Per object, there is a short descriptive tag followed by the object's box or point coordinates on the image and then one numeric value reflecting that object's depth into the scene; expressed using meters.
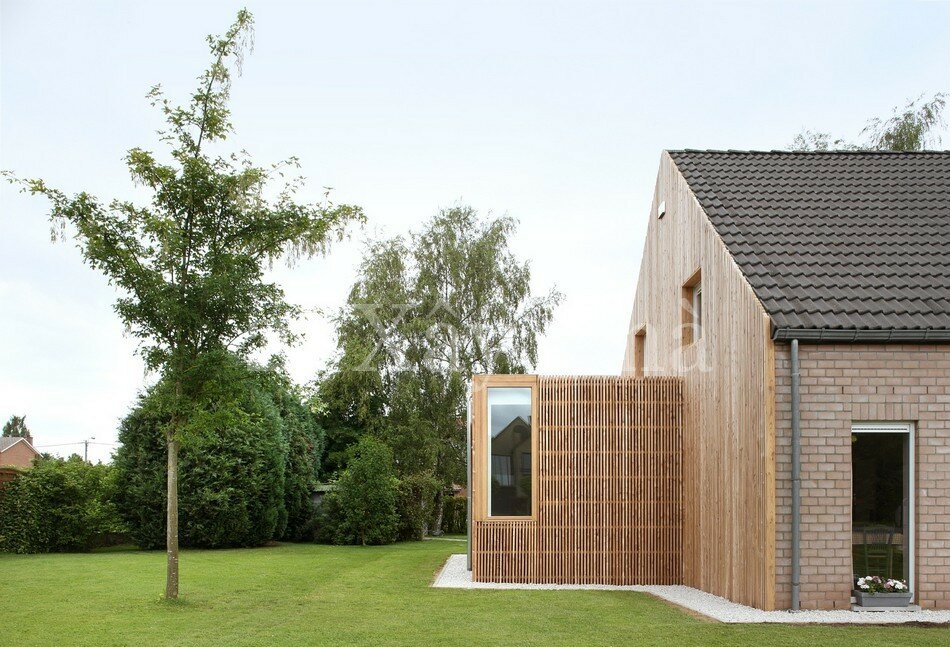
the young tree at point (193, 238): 10.81
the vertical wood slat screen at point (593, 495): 13.26
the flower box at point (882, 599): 9.66
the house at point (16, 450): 56.83
